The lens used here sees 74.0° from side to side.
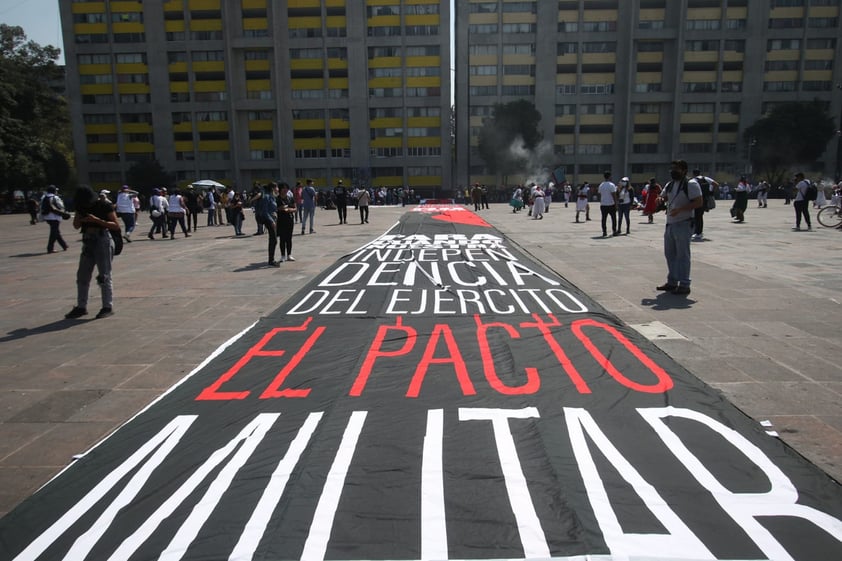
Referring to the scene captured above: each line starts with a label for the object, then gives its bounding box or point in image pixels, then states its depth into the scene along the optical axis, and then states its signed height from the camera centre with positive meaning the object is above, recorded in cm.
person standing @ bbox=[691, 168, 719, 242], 1112 -2
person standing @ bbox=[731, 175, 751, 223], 2006 -40
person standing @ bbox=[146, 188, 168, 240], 1806 -35
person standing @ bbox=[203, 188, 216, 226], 2351 -36
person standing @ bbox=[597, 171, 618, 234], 1581 -19
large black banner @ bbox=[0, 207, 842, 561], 246 -147
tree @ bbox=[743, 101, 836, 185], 5762 +592
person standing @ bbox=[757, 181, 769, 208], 3172 -9
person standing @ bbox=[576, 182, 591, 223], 2266 -30
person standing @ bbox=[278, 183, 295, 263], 1097 -49
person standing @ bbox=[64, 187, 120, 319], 681 -54
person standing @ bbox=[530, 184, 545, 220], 2480 -31
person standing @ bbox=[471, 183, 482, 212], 3494 +4
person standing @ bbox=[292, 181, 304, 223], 2116 +6
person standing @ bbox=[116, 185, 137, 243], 1730 -26
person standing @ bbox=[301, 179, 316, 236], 1881 -8
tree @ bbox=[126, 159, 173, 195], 5912 +244
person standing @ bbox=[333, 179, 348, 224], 2116 -11
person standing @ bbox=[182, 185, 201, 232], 2052 -20
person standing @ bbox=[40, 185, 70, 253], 1395 -27
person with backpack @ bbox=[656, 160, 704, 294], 743 -43
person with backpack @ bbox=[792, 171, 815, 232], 1634 -14
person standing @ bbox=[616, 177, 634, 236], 1652 -15
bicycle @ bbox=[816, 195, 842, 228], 1739 -74
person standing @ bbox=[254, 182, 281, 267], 1112 -30
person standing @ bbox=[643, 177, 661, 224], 1623 +8
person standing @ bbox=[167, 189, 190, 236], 1814 -35
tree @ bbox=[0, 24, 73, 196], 4091 +778
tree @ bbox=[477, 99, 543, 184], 6078 +636
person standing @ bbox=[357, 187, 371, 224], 2278 -21
